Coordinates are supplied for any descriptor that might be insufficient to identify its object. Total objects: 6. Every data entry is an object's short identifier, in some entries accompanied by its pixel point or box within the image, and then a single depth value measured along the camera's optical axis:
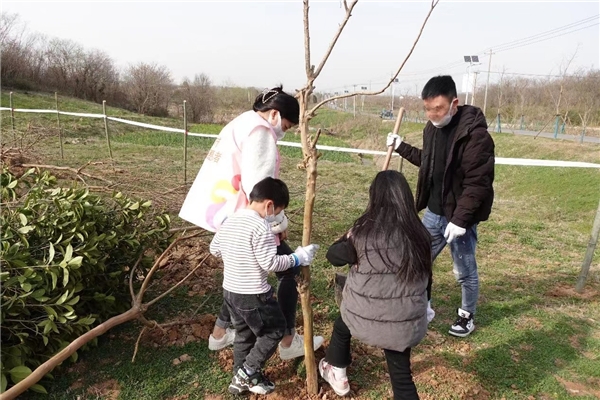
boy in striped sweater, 1.91
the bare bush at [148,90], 30.83
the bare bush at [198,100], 30.59
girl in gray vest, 1.74
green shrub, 1.93
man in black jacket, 2.40
